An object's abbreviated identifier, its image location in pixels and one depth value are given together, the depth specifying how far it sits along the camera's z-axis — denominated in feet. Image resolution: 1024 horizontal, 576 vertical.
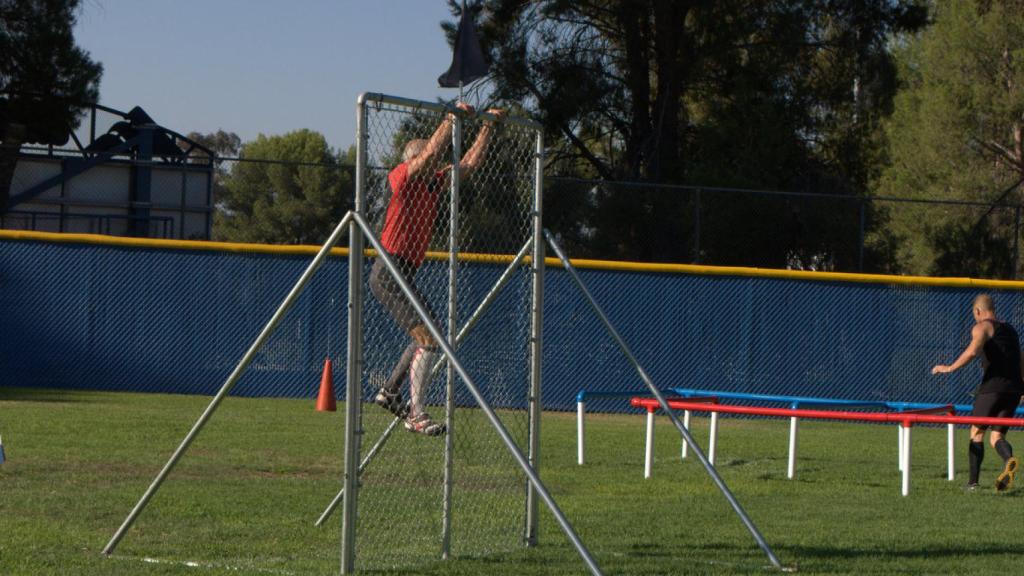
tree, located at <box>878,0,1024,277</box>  164.55
